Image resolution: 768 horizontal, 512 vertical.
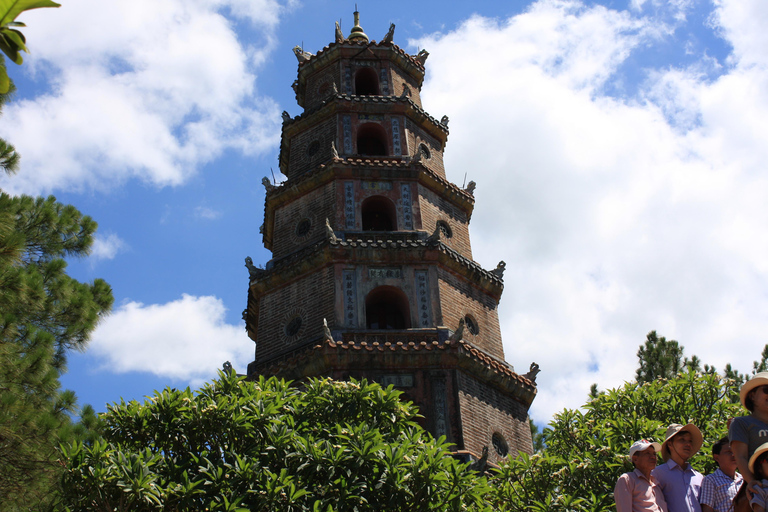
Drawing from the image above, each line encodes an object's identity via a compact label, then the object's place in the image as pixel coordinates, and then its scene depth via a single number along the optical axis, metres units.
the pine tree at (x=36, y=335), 12.09
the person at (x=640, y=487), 6.82
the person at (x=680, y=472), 7.02
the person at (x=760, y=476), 5.67
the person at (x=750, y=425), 6.20
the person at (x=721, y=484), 6.83
